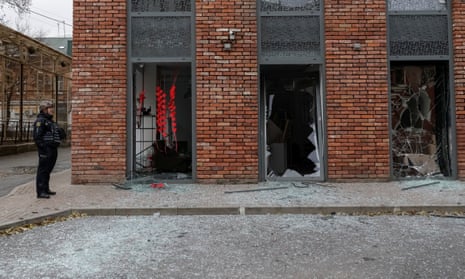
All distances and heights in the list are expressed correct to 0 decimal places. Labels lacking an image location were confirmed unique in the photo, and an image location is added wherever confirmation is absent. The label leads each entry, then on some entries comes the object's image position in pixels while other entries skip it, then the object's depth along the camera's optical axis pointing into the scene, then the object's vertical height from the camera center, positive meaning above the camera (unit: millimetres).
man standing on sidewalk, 7074 +4
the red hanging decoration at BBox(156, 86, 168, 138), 9109 +755
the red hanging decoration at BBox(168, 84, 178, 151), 9047 +844
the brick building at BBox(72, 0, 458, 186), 8305 +1531
